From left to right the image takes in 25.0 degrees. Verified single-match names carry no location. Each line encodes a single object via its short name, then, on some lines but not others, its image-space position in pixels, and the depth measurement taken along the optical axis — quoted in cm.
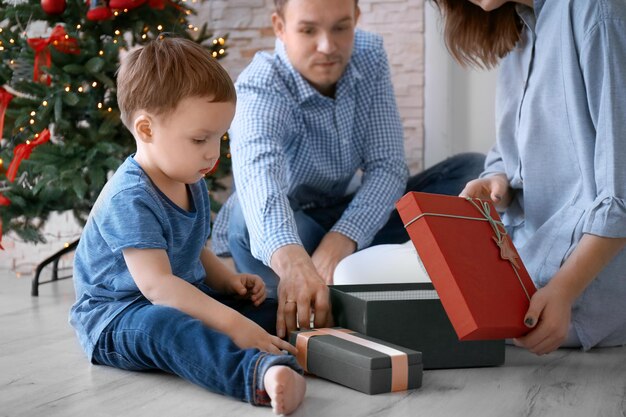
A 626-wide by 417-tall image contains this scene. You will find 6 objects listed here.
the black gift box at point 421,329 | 208
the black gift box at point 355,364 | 195
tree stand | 291
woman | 206
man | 254
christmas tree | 282
